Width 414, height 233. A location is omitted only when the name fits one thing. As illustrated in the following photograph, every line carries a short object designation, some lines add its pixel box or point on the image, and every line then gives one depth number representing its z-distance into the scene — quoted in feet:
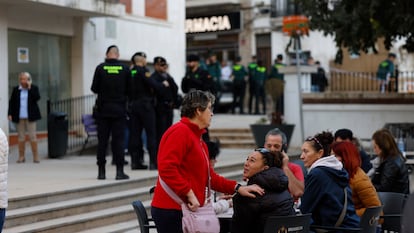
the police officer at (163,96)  43.50
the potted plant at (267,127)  58.44
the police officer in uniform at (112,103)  38.50
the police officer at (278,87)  65.21
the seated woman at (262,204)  19.97
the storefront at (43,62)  60.23
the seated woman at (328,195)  23.32
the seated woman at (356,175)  25.62
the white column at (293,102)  64.23
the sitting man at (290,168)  26.14
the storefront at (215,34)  117.19
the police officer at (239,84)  86.10
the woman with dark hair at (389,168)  30.27
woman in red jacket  19.56
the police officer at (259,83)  84.59
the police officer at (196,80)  46.60
